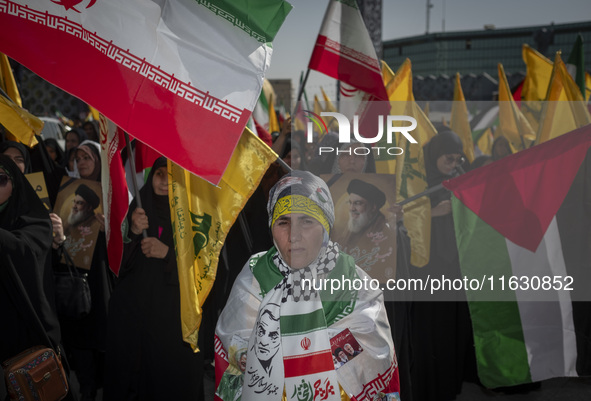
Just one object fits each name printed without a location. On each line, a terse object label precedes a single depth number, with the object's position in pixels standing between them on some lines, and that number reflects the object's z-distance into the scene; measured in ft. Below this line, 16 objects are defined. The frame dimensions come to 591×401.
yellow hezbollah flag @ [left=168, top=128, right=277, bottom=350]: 9.25
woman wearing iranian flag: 7.21
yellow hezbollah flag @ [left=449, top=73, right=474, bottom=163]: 18.53
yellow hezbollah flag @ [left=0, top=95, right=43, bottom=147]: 10.62
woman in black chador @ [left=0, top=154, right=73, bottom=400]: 10.01
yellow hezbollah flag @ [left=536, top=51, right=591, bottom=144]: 13.24
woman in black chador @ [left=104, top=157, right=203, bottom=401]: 11.00
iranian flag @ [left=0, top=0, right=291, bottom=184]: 7.96
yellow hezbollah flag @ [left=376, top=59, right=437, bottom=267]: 12.79
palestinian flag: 10.69
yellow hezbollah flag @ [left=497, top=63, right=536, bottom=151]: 19.26
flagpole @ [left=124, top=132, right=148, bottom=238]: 9.35
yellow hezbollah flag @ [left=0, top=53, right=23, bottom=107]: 15.48
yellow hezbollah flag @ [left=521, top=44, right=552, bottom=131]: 19.65
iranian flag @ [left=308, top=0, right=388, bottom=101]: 12.85
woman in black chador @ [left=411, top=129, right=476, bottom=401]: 13.30
